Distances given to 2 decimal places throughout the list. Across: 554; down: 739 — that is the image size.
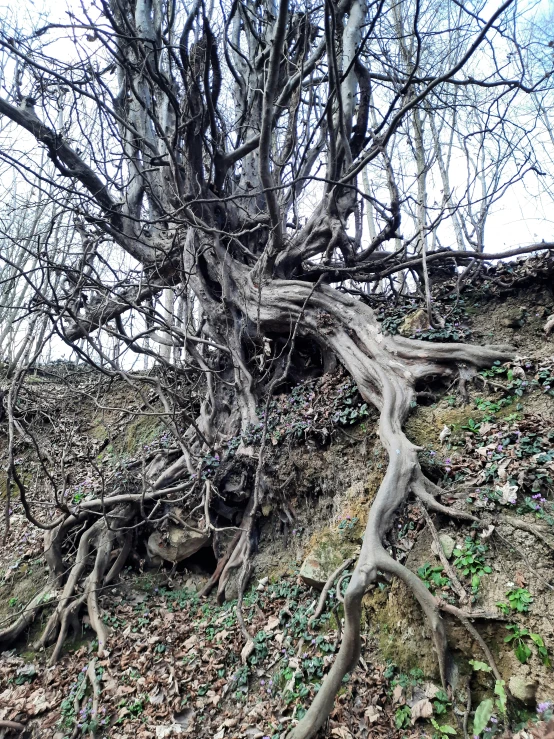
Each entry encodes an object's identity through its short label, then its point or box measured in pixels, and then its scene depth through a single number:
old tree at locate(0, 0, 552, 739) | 3.87
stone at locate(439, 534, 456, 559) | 2.45
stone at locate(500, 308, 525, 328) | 4.12
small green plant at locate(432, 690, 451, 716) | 1.99
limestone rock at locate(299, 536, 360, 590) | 3.09
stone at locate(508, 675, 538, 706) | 1.81
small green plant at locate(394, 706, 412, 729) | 2.04
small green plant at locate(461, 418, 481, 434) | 3.15
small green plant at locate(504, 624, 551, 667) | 1.86
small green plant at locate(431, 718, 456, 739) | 1.89
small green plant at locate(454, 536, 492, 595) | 2.24
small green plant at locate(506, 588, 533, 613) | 2.02
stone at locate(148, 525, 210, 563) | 4.40
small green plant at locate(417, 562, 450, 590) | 2.33
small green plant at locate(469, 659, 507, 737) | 1.80
